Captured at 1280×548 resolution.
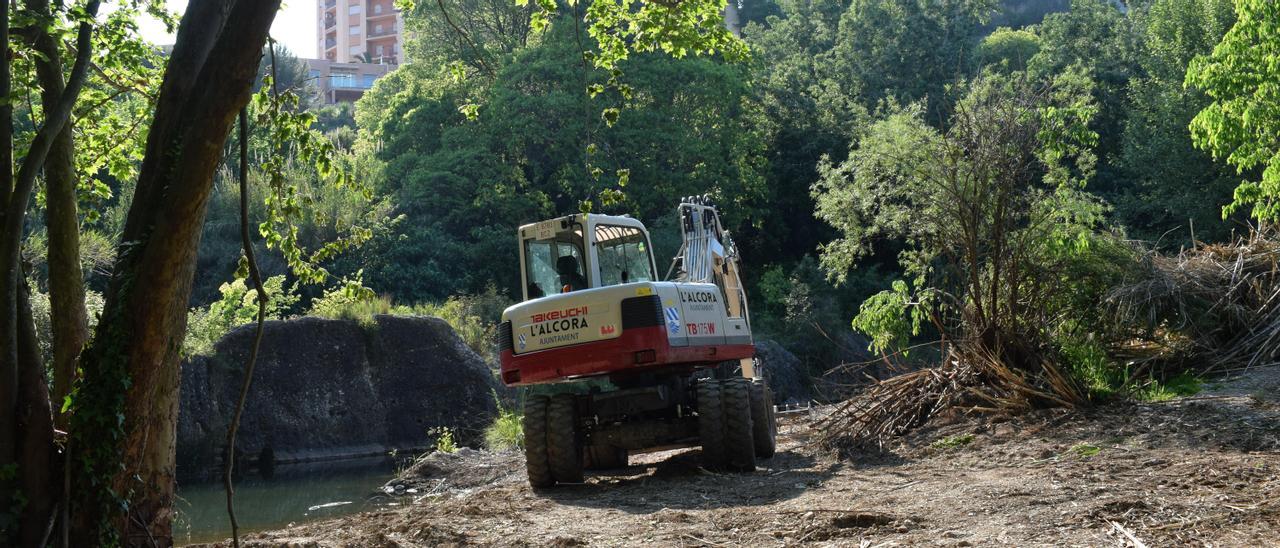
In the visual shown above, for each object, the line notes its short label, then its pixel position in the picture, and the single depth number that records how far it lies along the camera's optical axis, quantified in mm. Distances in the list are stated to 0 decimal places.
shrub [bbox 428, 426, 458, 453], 19666
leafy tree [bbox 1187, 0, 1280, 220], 18438
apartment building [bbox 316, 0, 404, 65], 97938
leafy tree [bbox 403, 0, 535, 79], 44462
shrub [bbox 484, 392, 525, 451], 19547
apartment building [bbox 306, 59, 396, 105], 88812
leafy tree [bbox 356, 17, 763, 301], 38062
